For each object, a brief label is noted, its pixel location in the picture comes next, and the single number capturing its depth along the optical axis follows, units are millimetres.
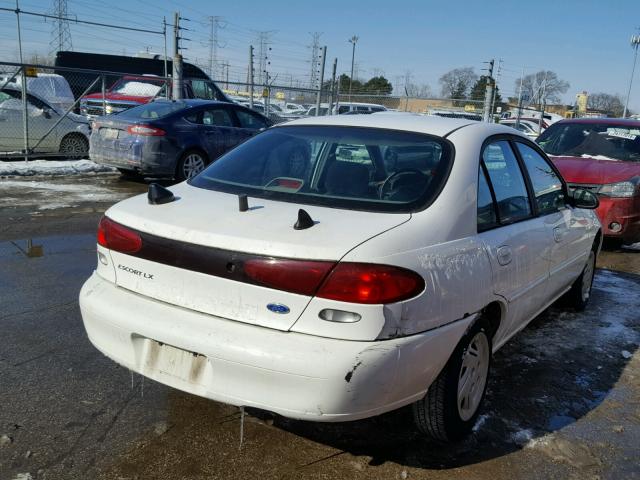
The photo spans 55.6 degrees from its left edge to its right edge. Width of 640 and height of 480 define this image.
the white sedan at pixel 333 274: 2355
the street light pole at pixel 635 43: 39322
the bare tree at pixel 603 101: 74688
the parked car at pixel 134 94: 16812
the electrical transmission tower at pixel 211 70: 28097
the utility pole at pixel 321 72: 16859
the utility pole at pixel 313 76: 25542
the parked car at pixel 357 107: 22884
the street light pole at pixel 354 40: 46969
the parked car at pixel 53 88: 16702
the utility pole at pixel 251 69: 17125
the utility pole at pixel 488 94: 15133
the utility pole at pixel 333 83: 17203
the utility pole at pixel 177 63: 13688
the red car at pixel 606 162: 6973
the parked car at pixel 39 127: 11852
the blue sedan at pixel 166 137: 9562
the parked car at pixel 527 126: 23466
